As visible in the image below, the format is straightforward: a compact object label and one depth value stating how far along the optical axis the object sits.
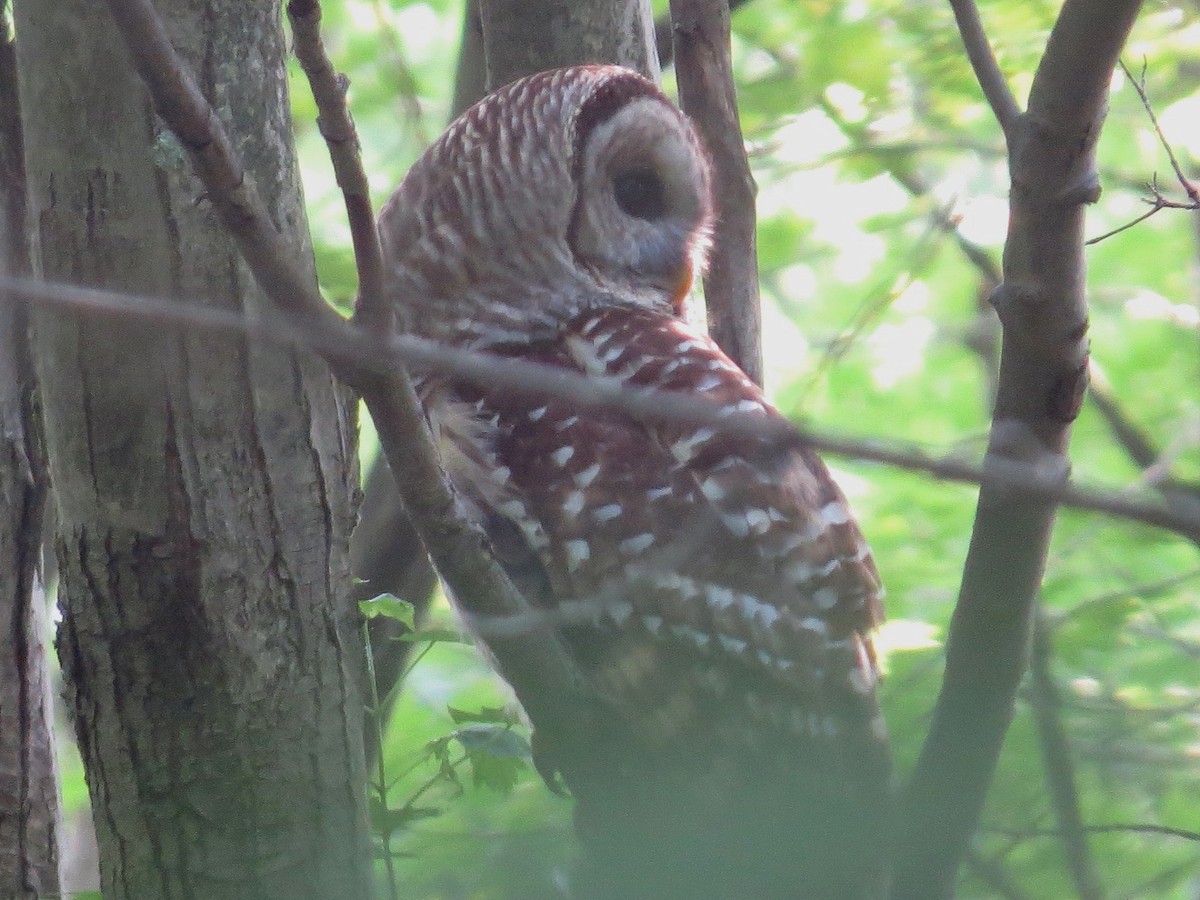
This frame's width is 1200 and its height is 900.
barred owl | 8.98
